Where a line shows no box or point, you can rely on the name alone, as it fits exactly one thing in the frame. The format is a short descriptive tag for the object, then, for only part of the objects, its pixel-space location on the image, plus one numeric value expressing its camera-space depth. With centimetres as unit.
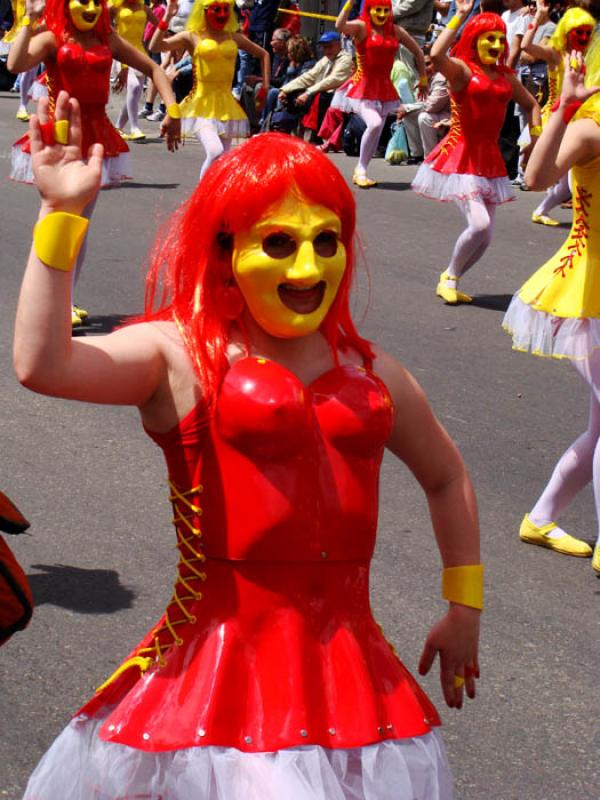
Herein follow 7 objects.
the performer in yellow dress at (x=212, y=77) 2186
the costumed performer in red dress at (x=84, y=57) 1426
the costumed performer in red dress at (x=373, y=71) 2482
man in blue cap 2935
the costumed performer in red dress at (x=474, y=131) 1673
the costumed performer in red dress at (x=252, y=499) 425
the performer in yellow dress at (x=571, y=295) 813
